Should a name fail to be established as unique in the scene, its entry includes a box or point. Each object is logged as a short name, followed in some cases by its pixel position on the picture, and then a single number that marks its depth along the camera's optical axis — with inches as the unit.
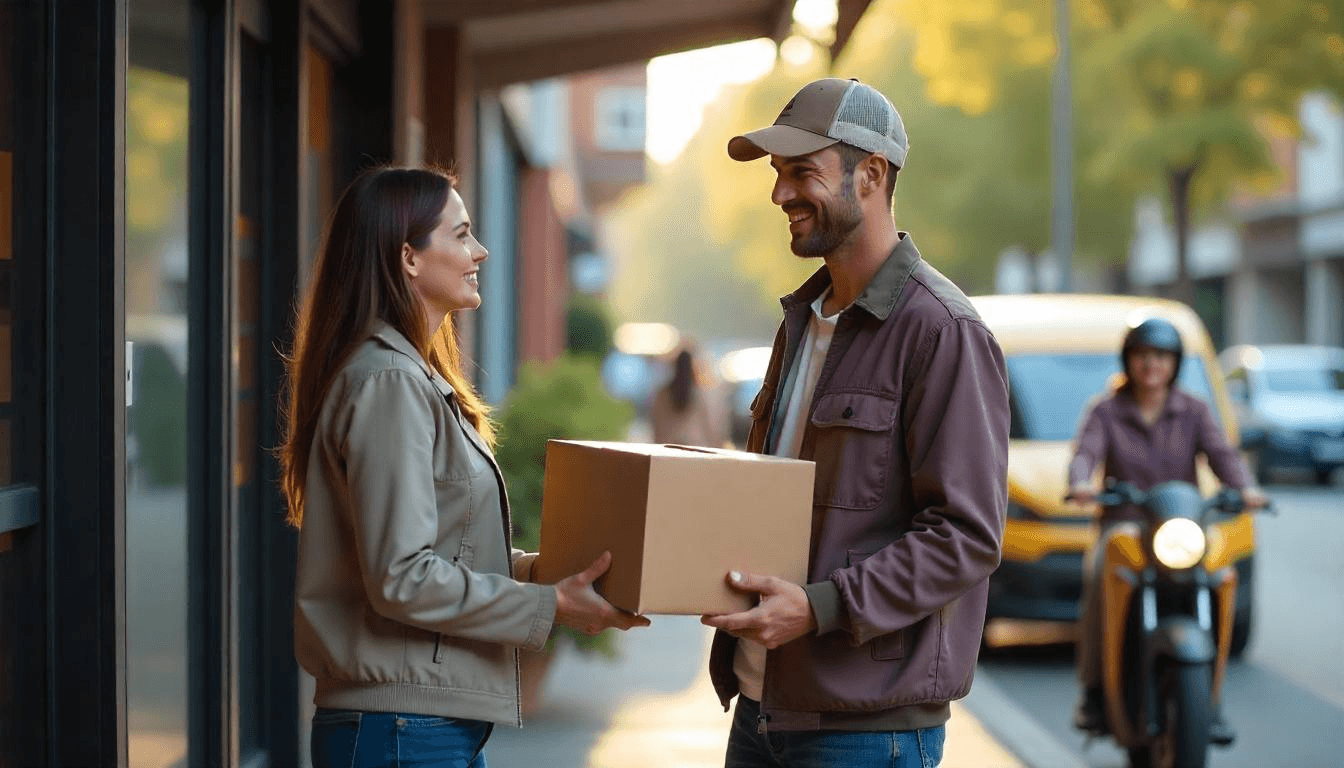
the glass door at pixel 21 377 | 133.6
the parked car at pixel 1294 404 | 811.2
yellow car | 371.2
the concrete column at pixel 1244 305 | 1665.8
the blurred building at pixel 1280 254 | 1466.5
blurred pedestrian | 520.4
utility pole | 915.4
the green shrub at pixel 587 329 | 1300.4
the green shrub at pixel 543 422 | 306.5
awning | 392.5
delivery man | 112.5
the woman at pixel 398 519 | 109.7
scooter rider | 265.4
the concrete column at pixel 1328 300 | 1489.9
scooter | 235.9
